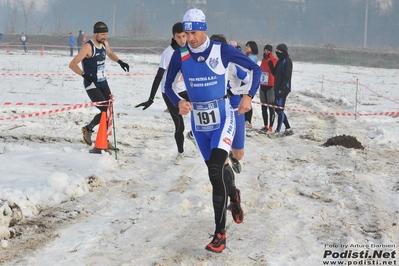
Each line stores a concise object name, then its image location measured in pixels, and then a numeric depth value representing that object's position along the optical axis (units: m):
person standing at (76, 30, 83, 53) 38.97
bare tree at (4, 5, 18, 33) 78.50
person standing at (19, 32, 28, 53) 42.08
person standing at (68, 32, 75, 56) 38.38
